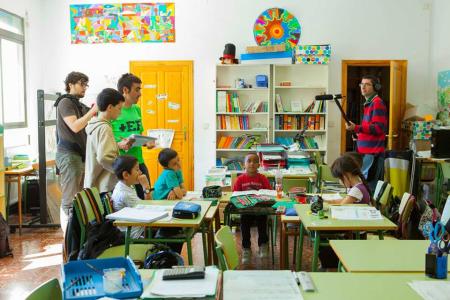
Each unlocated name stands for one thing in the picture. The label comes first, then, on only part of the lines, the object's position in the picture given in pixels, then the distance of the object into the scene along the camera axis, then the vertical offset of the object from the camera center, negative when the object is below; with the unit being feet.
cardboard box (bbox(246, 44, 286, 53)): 23.95 +2.92
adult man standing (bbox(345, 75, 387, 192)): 17.54 -0.77
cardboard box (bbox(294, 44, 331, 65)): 23.71 +2.61
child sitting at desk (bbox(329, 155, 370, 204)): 12.44 -1.72
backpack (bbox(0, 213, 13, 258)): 15.99 -4.10
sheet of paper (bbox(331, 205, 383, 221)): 10.57 -2.20
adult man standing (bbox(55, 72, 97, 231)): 15.78 -0.89
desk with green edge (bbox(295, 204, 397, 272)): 10.01 -2.29
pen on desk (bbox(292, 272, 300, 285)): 6.68 -2.23
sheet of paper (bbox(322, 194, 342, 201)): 13.21 -2.31
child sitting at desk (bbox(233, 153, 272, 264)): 15.08 -3.15
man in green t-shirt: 14.42 -0.29
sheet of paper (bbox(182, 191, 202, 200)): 14.24 -2.48
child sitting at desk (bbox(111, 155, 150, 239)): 12.03 -1.74
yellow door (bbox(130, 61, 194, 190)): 25.61 +0.55
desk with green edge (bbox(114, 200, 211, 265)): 10.38 -2.38
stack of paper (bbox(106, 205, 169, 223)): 10.41 -2.20
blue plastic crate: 6.23 -2.22
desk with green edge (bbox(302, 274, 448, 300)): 6.18 -2.26
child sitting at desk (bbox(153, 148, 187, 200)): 13.92 -1.96
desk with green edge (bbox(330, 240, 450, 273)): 7.32 -2.26
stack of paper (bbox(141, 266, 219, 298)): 6.16 -2.22
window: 22.06 +1.73
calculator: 6.61 -2.15
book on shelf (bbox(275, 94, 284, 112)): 24.79 +0.34
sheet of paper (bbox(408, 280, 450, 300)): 6.11 -2.24
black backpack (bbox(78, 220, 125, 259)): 10.66 -2.85
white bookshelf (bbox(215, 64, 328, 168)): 24.77 +0.79
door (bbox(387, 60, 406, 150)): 23.04 +0.39
